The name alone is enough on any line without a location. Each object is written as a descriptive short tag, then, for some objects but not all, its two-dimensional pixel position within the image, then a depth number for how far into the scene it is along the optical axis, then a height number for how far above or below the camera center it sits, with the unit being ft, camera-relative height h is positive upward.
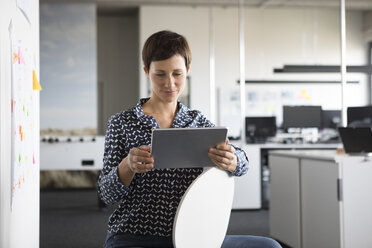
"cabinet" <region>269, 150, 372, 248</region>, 10.45 -1.85
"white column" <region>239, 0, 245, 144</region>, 20.94 +1.48
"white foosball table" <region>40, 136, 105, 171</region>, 20.75 -1.21
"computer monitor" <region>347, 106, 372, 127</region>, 21.83 +0.40
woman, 4.57 -0.50
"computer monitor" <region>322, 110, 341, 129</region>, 25.50 +0.38
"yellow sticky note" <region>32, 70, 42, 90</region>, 6.82 +0.68
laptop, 11.04 -0.38
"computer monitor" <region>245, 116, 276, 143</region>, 23.95 -0.08
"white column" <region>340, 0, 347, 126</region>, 15.33 +2.04
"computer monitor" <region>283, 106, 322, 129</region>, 21.71 +0.43
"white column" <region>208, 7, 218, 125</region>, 23.81 +2.44
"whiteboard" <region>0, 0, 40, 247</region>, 4.86 +0.05
